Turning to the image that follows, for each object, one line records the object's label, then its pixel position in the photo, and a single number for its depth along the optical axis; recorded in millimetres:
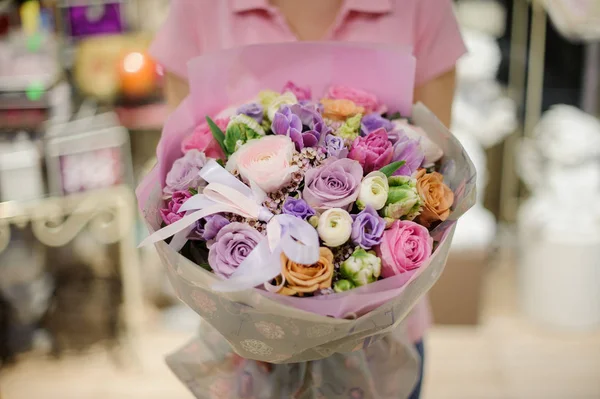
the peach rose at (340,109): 1002
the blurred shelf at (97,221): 2195
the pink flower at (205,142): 998
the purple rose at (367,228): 847
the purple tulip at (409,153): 953
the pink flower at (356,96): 1050
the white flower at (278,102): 989
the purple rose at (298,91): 1059
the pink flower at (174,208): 907
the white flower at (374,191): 868
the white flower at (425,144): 998
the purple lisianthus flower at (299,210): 860
